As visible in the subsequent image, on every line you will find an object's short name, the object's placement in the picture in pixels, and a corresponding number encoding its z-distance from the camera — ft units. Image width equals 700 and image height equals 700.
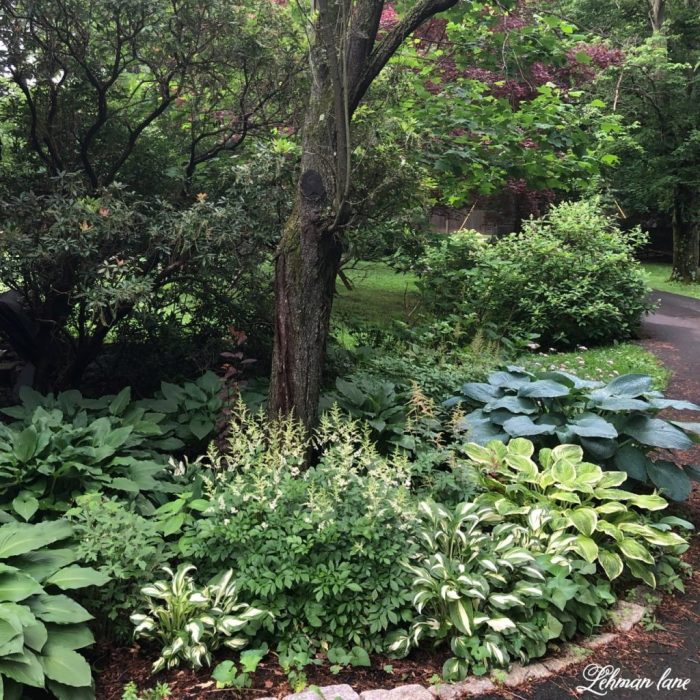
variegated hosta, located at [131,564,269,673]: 8.10
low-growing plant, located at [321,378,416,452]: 13.82
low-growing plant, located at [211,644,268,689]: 7.78
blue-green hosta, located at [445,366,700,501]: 12.12
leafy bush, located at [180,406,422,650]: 8.62
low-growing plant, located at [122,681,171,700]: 7.50
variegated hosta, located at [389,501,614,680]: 8.41
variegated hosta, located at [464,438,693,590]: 10.14
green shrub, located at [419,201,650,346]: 29.32
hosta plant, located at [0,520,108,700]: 7.02
